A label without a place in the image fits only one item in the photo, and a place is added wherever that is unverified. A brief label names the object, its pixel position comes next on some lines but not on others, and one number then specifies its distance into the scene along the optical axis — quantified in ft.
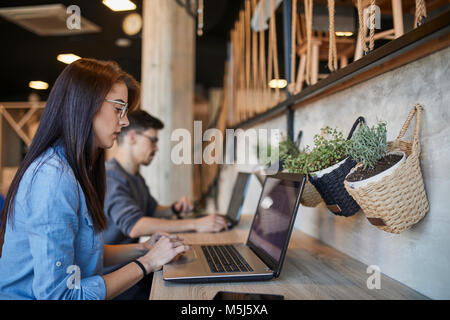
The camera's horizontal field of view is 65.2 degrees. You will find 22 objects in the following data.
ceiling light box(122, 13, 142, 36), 14.87
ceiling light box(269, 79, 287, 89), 5.84
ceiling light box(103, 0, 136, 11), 7.35
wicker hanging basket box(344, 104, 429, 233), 2.36
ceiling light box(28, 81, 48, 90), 24.82
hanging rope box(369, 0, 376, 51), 3.07
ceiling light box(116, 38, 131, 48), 17.84
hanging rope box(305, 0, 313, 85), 4.48
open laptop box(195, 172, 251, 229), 5.89
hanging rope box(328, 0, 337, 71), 3.81
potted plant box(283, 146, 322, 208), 3.38
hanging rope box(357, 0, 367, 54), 3.21
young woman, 2.71
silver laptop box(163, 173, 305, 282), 2.97
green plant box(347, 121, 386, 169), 2.62
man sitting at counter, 5.25
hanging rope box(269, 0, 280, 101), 6.41
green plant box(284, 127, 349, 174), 3.12
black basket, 2.97
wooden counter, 2.65
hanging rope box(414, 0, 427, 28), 2.46
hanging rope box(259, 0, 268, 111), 7.72
